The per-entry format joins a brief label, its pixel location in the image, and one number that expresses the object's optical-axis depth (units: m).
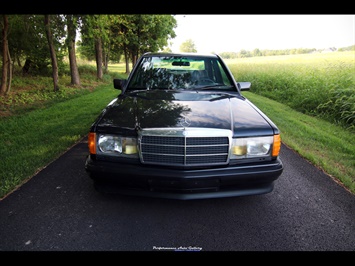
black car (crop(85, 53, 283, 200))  2.25
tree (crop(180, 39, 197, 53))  109.88
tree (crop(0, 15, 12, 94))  9.09
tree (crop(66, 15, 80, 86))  11.15
